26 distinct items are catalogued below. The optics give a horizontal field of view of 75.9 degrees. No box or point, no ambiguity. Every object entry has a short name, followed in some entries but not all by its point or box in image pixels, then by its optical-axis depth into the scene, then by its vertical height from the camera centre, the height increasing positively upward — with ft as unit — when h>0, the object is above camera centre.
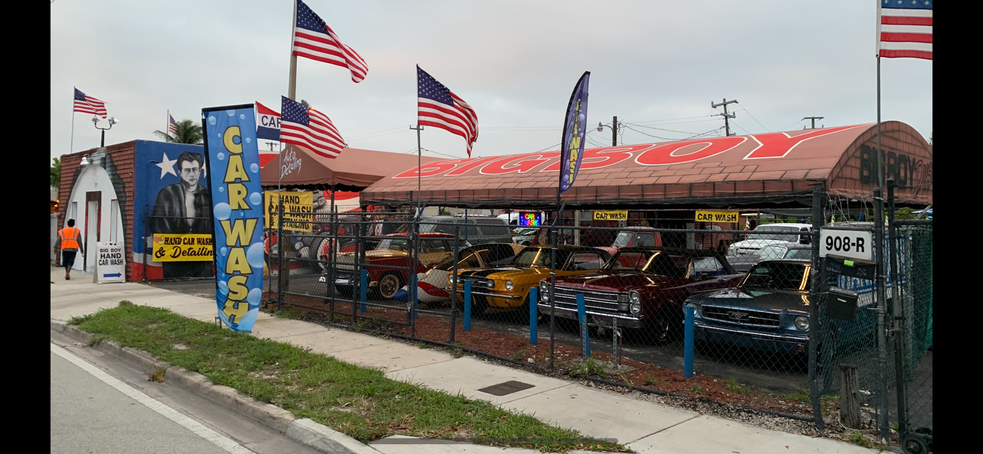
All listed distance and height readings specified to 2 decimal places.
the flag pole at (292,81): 43.01 +9.63
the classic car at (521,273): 35.64 -2.95
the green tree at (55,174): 170.98 +12.76
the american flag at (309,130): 42.88 +6.51
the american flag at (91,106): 69.36 +12.73
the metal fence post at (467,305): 32.32 -4.34
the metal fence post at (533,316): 29.25 -4.36
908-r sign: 16.89 -0.53
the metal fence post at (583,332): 25.94 -4.49
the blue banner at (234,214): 32.07 +0.40
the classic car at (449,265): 39.19 -2.86
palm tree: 161.58 +23.02
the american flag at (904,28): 19.43 +6.08
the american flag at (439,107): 34.14 +6.42
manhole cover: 22.52 -6.03
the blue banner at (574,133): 27.96 +4.07
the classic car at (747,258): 45.44 -2.88
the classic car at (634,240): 54.08 -1.51
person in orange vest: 58.75 -2.16
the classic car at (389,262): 39.39 -2.65
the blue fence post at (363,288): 35.55 -3.74
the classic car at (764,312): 24.03 -3.49
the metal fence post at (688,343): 23.73 -4.52
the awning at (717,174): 31.07 +2.96
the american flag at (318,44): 40.37 +11.58
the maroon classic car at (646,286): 29.14 -3.07
